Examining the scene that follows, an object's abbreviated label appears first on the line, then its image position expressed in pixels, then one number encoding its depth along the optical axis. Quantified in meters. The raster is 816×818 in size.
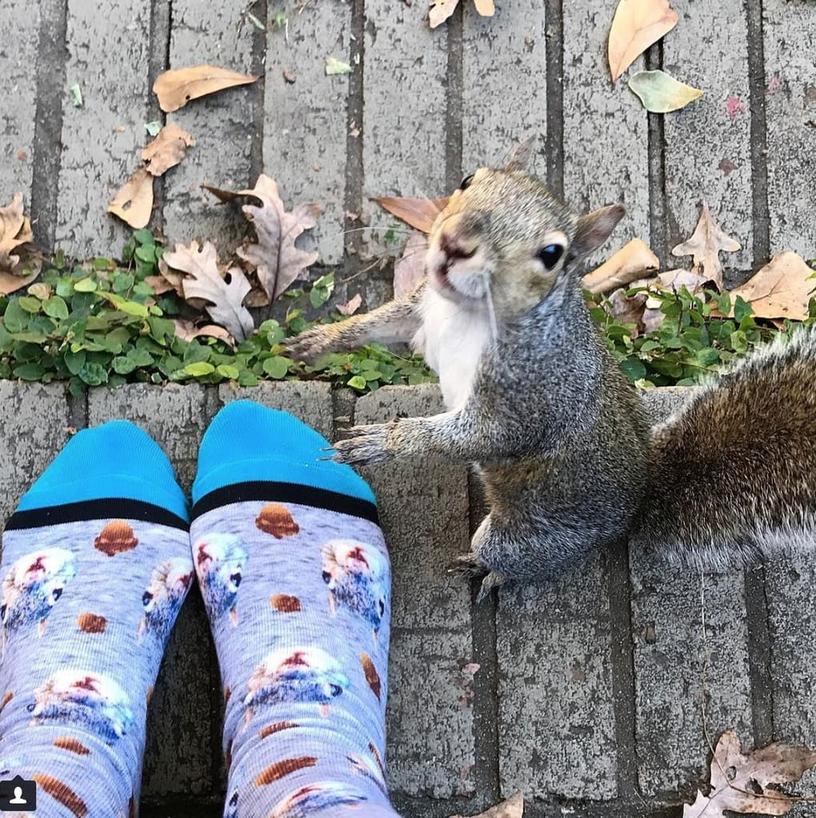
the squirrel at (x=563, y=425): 1.47
